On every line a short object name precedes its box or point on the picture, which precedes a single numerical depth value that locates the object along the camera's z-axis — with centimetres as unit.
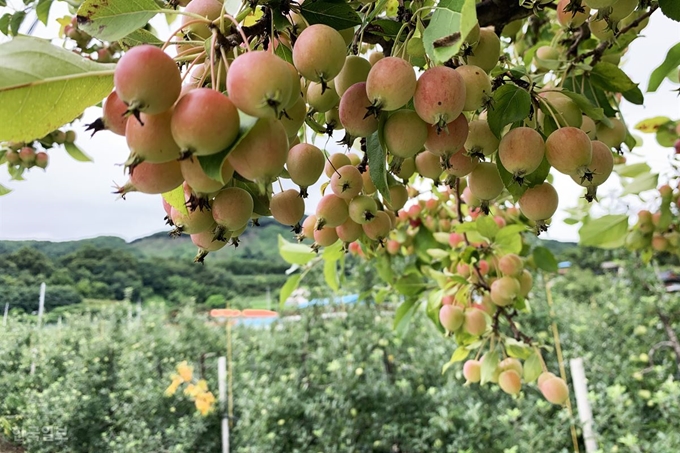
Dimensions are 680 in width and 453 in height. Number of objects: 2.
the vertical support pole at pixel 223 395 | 250
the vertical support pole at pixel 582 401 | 204
